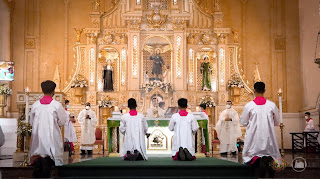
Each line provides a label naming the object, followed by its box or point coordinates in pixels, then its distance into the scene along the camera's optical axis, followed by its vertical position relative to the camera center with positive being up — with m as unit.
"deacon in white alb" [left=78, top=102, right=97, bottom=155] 16.94 -0.77
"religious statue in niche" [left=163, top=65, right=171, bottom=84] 18.89 +1.10
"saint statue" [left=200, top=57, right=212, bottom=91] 18.91 +1.19
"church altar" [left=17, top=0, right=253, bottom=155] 18.58 +1.75
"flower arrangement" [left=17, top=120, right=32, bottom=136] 11.99 -0.56
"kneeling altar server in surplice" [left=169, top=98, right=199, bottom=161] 11.58 -0.57
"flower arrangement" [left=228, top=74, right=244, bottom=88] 18.50 +0.84
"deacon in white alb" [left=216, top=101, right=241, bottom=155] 16.34 -0.84
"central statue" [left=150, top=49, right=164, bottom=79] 18.77 +1.55
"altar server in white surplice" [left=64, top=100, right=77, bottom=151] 15.54 -0.82
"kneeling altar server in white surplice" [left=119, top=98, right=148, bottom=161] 11.25 -0.63
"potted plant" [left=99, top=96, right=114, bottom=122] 18.23 -0.02
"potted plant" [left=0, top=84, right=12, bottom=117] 16.19 +0.38
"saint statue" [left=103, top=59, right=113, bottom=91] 18.91 +1.04
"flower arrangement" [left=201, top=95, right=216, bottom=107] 18.09 +0.14
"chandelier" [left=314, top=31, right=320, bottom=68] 18.04 +1.90
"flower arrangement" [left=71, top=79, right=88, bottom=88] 18.41 +0.83
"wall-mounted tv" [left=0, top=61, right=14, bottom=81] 16.20 +1.17
